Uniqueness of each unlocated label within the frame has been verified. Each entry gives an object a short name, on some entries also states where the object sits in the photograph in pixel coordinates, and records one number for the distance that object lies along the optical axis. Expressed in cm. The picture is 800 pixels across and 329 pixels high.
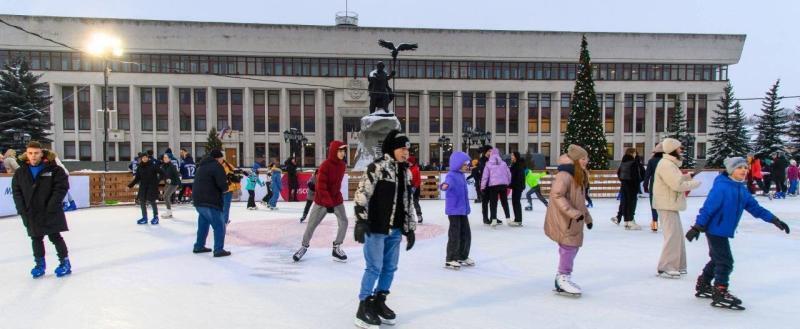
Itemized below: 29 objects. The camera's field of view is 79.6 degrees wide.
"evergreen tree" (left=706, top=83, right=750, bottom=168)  3962
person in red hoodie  669
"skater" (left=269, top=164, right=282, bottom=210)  1390
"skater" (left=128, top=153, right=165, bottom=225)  1043
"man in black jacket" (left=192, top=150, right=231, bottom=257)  682
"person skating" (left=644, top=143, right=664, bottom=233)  831
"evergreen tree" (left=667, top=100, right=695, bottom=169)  4156
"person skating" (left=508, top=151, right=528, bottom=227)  1047
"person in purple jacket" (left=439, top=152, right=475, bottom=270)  618
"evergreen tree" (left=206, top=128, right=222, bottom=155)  4319
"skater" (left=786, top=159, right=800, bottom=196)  1850
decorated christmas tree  2520
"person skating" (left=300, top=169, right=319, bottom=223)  1012
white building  4812
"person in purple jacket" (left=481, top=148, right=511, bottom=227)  973
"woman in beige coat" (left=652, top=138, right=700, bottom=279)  557
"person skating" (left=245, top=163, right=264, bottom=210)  1391
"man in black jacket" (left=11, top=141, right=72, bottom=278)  546
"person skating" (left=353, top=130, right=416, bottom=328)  396
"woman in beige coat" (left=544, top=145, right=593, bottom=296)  477
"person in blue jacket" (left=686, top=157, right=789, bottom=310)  446
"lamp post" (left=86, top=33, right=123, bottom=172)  1875
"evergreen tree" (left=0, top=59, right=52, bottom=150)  3175
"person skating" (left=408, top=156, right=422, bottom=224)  966
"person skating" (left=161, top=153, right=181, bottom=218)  1145
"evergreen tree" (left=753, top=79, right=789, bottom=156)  3788
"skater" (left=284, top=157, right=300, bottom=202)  1516
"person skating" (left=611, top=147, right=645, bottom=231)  948
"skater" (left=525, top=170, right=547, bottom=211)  1336
